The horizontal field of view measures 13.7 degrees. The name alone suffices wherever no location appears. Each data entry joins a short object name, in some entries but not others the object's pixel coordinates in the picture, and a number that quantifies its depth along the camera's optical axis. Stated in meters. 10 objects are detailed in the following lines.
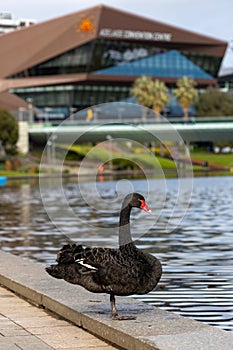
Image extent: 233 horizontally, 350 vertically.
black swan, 10.23
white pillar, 140.29
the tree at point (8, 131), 124.75
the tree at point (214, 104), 167.25
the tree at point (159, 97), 148.25
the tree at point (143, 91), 149.44
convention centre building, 166.50
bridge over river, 130.25
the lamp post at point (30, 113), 153.88
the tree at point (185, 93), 157.38
